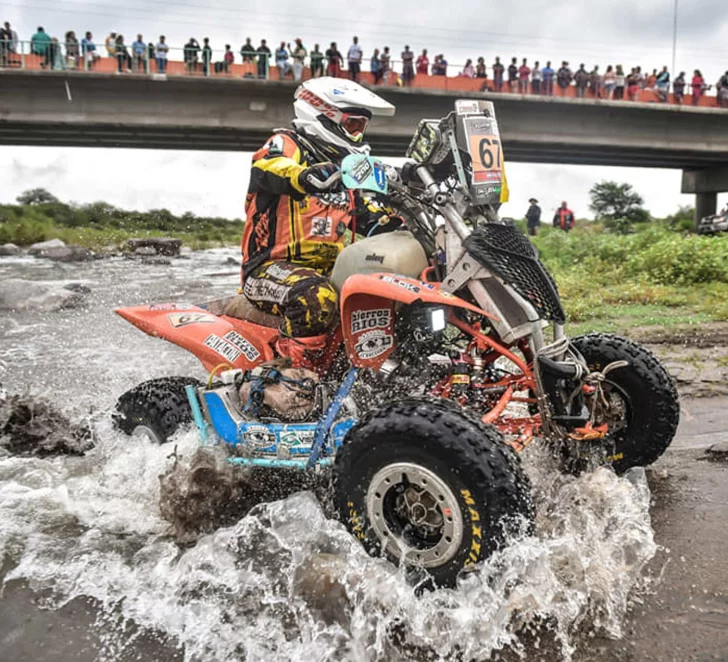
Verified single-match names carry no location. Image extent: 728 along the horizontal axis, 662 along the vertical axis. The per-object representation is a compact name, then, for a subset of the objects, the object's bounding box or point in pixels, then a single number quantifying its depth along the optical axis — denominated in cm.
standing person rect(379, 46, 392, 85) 2533
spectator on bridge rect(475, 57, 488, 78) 2661
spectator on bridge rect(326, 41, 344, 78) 2434
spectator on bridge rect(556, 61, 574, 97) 2747
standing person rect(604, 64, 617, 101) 2761
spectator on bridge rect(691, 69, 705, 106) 2819
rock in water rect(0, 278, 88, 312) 1250
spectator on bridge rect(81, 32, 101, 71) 2303
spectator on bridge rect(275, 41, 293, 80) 2445
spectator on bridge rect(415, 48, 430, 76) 2600
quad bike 288
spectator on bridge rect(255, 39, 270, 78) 2436
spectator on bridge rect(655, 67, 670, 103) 2808
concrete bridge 2394
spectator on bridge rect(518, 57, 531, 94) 2673
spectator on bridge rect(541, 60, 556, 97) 2697
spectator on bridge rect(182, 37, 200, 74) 2362
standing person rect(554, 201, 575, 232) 2853
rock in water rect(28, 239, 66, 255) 2468
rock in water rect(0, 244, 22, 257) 2453
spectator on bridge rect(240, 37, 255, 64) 2416
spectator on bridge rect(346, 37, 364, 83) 2464
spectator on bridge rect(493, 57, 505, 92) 2636
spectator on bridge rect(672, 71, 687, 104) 2806
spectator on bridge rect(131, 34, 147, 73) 2322
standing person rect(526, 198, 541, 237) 2642
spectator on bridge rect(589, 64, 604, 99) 2764
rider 385
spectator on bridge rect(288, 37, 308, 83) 2462
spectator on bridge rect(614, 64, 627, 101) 2770
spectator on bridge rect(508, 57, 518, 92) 2662
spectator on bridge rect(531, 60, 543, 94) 2678
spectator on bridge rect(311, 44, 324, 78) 2453
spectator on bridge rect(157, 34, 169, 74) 2342
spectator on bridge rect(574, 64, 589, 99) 2752
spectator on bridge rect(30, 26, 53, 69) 2269
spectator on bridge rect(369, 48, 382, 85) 2522
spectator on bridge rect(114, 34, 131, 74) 2309
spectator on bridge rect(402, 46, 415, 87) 2552
